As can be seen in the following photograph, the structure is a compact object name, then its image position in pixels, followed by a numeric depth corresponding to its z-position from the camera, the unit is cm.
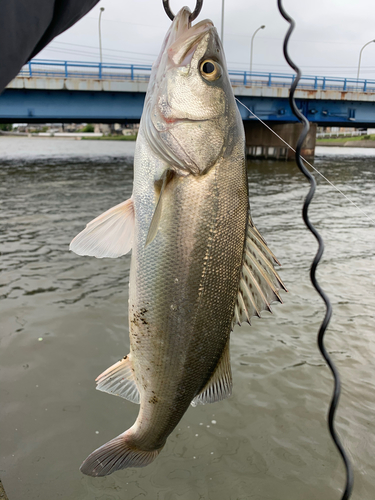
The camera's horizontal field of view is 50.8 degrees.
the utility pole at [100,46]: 4593
